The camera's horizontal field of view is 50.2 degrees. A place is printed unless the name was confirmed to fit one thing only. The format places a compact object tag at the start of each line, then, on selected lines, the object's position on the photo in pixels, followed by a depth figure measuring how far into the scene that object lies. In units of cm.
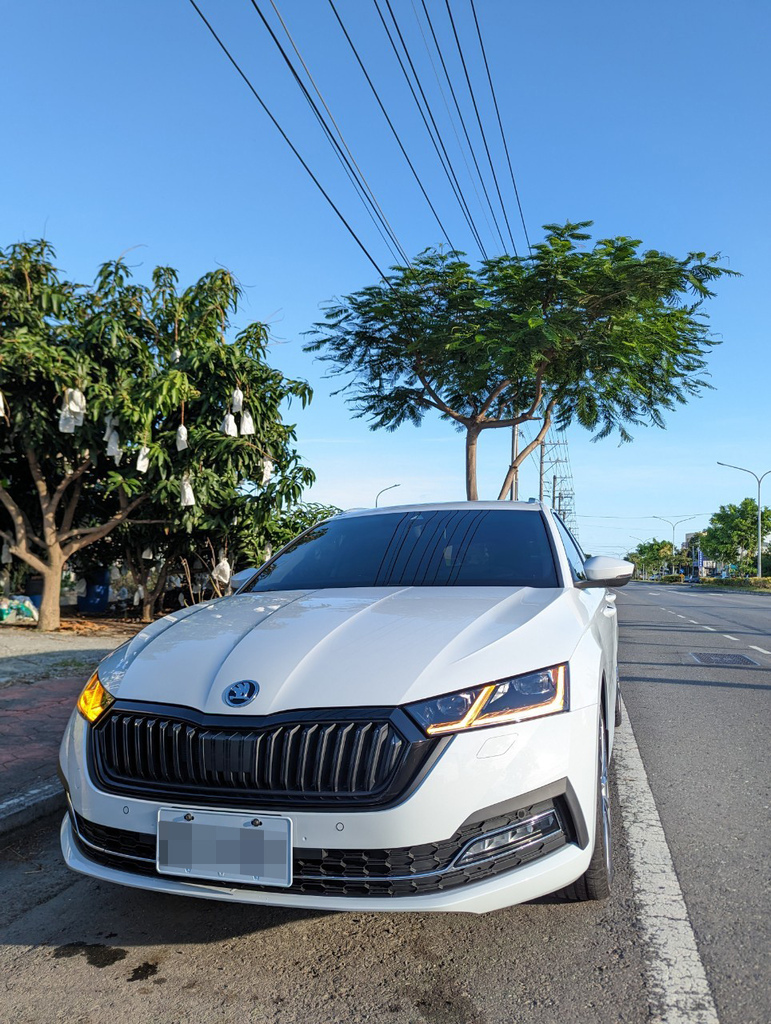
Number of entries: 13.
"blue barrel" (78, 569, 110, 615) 1514
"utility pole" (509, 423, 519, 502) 2274
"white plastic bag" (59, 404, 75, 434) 957
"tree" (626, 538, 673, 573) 14012
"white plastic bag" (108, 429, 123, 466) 987
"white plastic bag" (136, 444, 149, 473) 991
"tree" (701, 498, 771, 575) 7981
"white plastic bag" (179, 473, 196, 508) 1020
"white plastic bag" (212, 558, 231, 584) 1166
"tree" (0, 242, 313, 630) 966
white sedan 228
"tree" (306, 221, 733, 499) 1270
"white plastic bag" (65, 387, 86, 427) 950
